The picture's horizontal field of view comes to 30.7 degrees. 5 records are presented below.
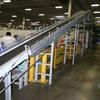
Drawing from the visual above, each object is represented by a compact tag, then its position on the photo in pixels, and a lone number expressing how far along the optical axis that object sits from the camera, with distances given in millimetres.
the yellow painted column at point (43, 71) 5098
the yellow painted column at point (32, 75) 5149
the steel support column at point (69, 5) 14609
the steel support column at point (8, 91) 3246
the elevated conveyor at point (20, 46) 1977
